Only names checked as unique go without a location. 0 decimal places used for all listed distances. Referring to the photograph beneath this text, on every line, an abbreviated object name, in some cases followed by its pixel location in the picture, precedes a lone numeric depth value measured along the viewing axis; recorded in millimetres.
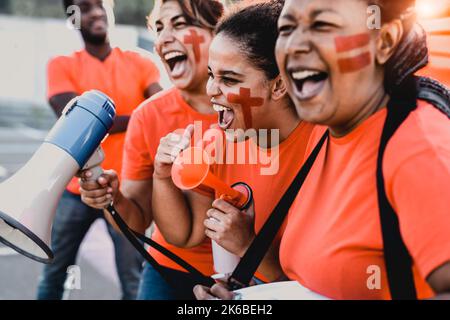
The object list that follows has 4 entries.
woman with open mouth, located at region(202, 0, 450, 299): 958
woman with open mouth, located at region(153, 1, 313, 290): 1431
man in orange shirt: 2869
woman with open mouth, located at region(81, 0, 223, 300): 1712
